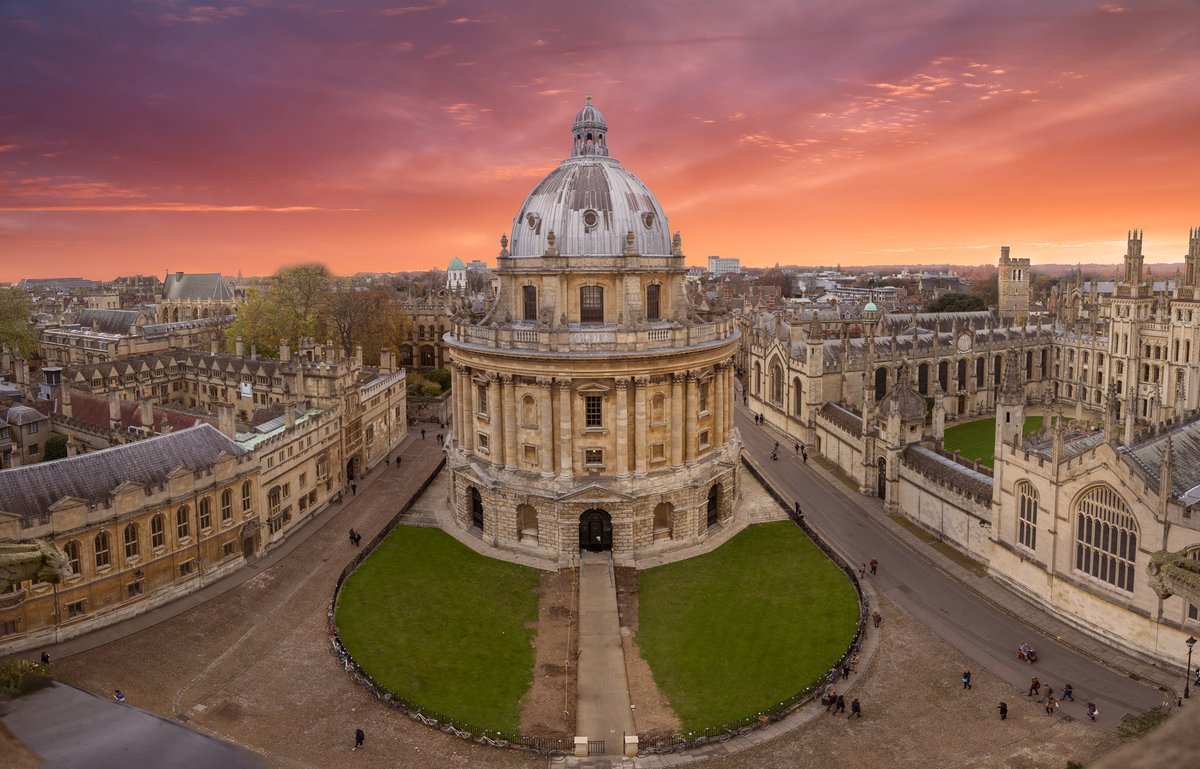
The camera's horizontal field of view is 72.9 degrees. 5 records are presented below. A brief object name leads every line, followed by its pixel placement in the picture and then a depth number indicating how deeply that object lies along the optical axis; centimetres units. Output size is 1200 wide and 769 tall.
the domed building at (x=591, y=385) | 4906
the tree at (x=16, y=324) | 9962
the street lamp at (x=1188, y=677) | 3148
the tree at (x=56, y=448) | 5722
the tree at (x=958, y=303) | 14400
